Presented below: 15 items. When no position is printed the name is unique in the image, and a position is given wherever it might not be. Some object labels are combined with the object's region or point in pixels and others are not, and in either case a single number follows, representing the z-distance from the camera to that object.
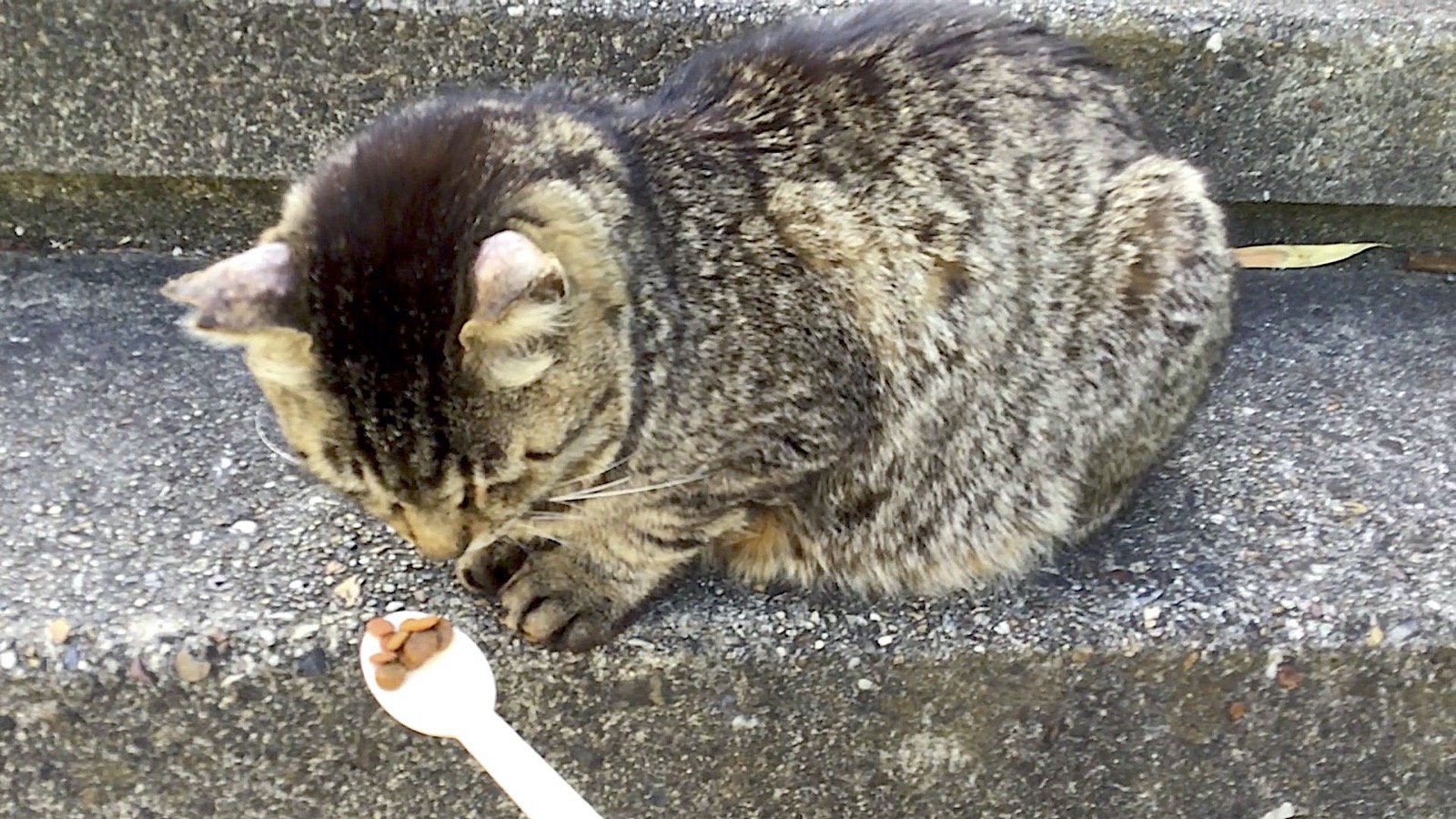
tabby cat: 0.56
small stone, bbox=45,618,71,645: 0.62
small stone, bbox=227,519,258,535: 0.66
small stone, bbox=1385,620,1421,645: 0.65
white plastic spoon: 0.57
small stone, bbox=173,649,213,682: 0.62
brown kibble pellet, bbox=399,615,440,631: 0.60
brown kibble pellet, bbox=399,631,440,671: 0.59
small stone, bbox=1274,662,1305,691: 0.65
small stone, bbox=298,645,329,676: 0.62
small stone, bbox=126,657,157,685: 0.61
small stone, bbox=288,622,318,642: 0.62
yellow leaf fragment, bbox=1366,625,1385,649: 0.65
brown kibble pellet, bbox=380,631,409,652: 0.60
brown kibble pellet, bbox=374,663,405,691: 0.59
